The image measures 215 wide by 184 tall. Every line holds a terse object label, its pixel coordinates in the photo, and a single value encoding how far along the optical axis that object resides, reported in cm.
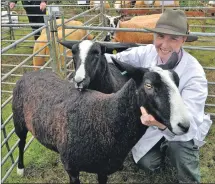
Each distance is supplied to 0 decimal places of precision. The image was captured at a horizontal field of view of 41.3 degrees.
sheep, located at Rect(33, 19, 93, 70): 556
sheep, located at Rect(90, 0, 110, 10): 919
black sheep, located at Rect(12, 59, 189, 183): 200
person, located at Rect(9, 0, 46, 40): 776
